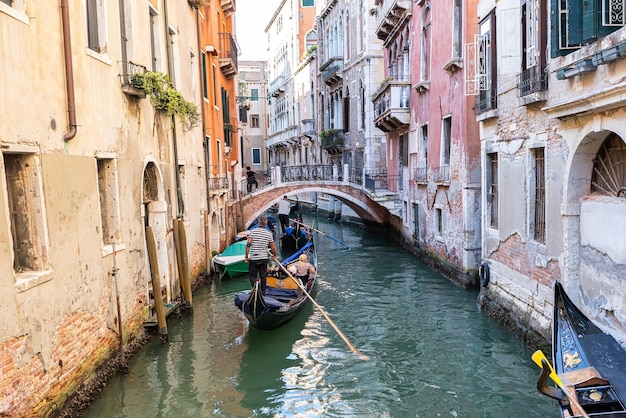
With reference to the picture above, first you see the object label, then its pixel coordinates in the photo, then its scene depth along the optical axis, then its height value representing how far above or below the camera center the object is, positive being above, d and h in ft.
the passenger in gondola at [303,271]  31.35 -5.46
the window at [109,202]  20.04 -0.91
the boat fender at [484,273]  27.03 -5.14
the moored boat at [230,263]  37.88 -5.89
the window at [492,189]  27.22 -1.28
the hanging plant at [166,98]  22.56 +3.34
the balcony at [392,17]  45.06 +12.31
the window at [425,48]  41.06 +8.19
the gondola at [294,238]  52.44 -6.23
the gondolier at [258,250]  25.82 -3.49
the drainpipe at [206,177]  36.94 -0.33
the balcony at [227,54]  49.25 +10.02
